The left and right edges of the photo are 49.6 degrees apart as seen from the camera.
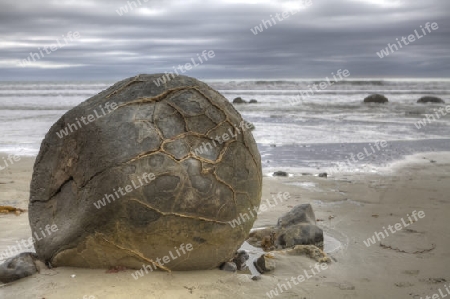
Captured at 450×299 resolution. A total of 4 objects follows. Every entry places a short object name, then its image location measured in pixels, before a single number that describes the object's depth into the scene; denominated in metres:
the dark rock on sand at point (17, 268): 4.41
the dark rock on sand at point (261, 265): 4.89
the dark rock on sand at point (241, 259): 5.02
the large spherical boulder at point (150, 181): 4.27
